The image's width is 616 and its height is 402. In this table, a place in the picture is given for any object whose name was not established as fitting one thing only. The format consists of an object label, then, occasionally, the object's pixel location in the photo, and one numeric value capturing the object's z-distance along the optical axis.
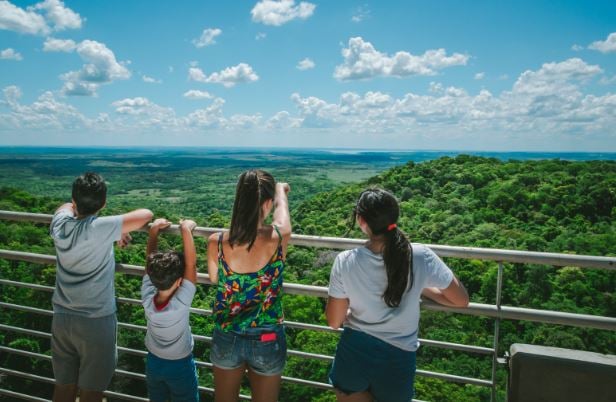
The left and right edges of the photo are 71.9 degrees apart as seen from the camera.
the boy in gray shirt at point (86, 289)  1.99
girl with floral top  1.72
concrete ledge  1.78
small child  1.89
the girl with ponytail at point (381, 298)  1.60
